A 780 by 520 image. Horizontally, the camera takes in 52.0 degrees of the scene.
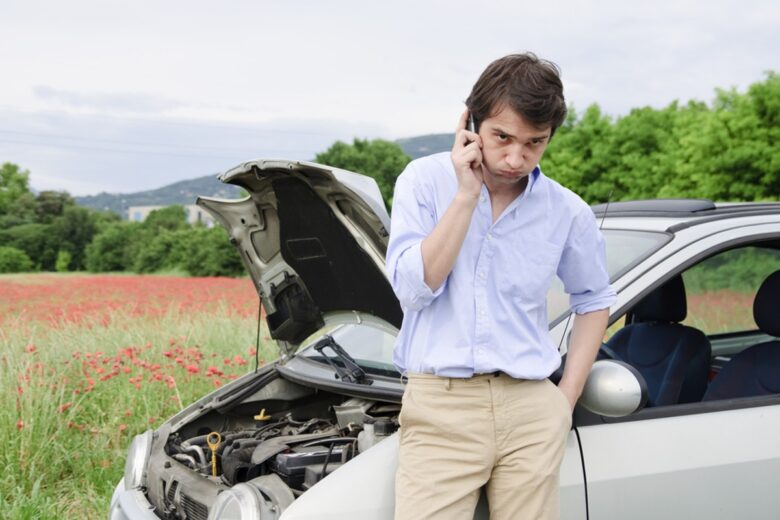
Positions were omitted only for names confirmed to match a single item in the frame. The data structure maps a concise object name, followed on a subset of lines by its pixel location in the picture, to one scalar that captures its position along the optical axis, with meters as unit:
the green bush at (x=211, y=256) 25.98
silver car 2.48
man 2.01
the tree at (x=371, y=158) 42.53
